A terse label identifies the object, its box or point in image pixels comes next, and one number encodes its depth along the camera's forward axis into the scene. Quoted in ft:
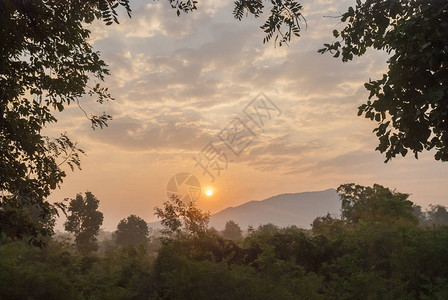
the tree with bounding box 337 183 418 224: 118.73
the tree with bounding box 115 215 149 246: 215.92
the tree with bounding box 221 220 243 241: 280.33
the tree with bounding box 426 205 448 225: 344.90
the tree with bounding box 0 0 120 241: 20.25
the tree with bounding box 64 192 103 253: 170.60
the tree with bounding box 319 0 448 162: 18.16
